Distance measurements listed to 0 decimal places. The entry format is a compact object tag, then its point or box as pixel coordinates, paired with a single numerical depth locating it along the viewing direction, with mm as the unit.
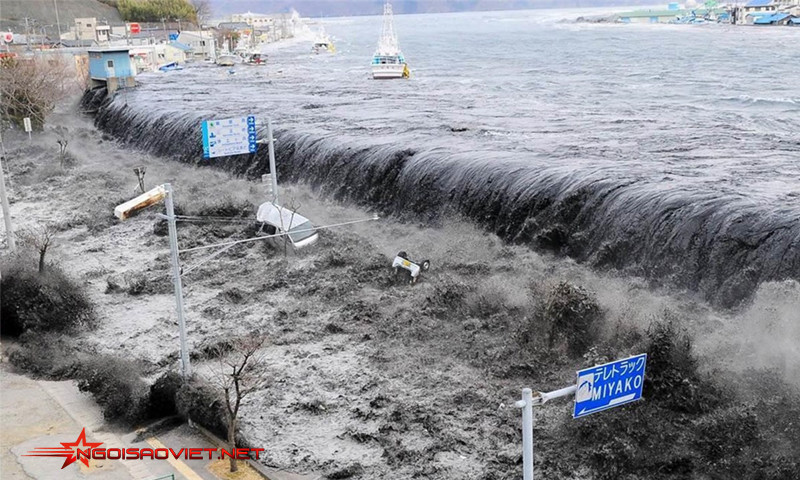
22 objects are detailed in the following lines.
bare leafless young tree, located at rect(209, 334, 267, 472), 21094
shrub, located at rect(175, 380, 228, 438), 19453
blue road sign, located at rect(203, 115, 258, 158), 28734
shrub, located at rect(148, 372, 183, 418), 20469
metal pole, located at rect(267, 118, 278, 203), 30688
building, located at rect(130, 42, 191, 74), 99000
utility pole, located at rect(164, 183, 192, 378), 19297
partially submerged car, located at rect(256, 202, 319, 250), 32406
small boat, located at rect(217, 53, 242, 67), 108688
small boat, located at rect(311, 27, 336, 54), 146500
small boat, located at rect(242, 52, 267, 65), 112438
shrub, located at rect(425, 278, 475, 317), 26047
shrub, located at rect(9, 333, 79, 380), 23000
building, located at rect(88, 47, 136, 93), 71312
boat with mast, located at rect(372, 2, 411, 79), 81125
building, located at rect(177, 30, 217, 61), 121981
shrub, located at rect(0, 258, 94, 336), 25781
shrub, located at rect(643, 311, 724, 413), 18844
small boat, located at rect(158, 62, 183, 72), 99738
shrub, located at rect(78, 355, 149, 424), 20266
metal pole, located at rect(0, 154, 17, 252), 30719
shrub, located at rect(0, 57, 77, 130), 59219
